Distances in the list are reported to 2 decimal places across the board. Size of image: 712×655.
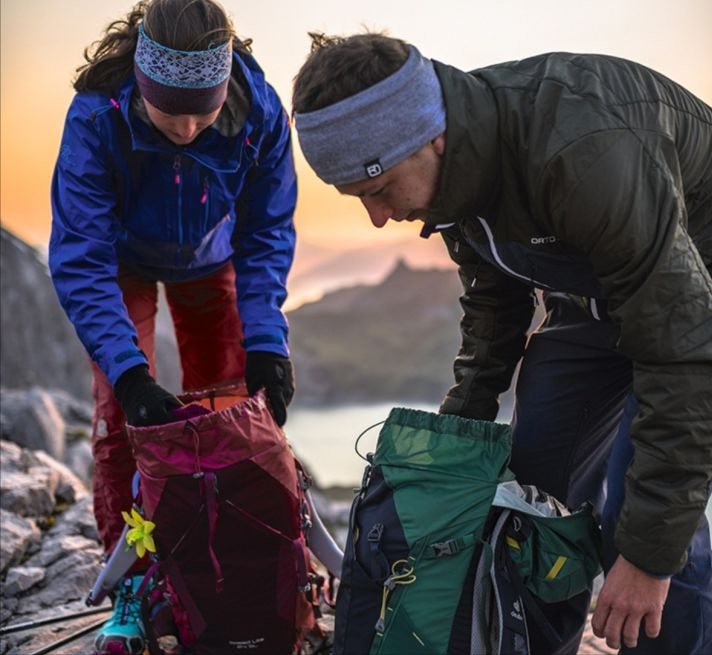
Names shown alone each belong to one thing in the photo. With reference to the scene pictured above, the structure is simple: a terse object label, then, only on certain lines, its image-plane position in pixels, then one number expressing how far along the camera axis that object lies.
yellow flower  3.35
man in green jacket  2.21
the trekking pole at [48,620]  4.08
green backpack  2.66
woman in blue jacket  3.35
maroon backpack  3.25
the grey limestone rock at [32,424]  6.73
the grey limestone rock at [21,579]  4.51
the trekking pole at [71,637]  3.83
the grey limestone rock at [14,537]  4.75
